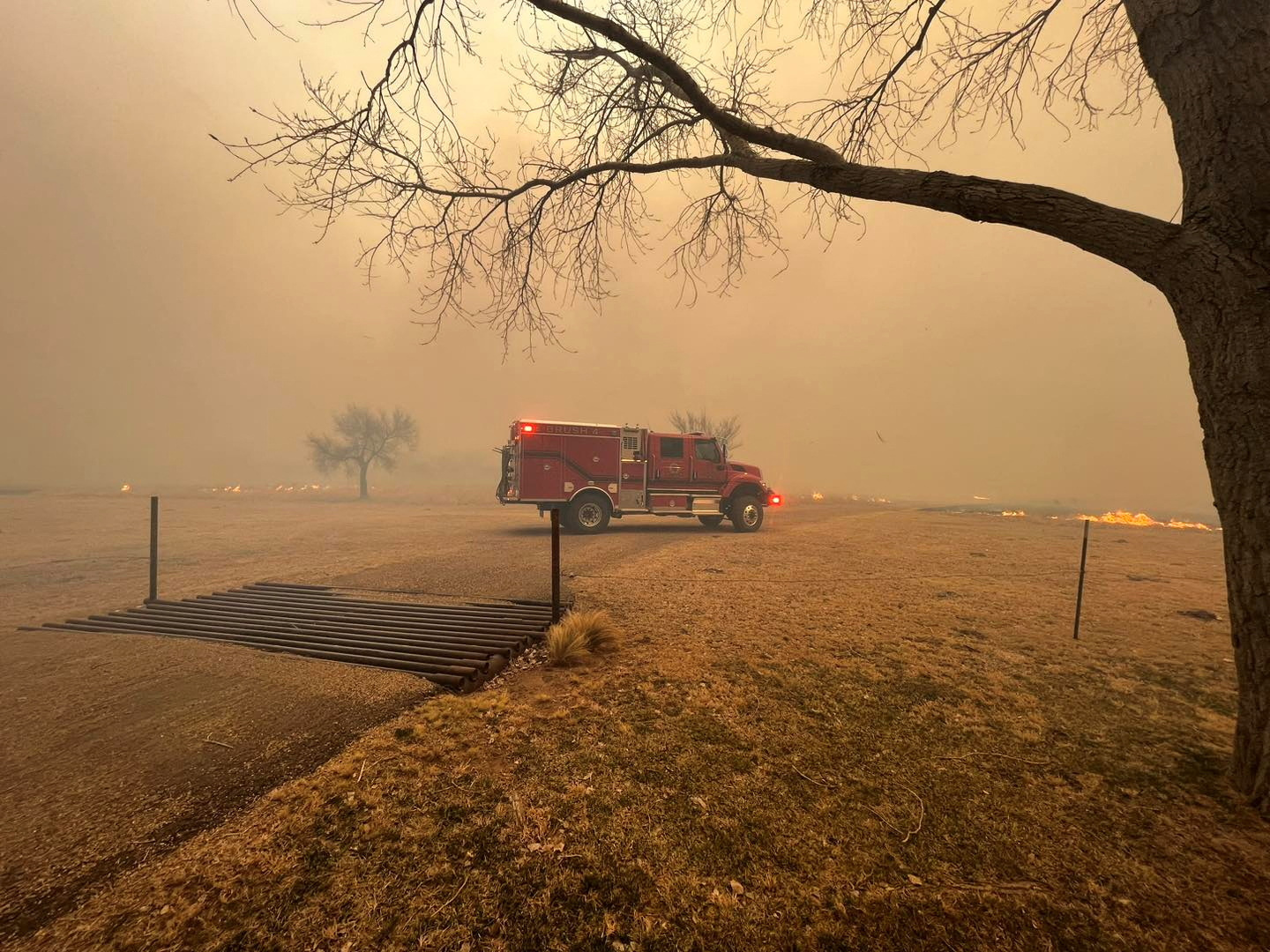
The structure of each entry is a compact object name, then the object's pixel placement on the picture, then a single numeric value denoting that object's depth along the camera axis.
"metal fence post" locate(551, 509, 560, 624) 4.63
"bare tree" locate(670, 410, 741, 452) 50.16
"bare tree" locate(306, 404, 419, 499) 42.25
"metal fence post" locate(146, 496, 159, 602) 5.72
